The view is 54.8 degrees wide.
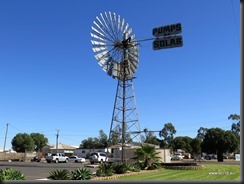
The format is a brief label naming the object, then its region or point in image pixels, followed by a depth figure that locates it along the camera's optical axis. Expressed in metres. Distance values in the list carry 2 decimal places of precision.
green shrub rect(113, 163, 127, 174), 16.93
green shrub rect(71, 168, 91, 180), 13.08
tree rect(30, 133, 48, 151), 100.21
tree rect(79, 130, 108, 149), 96.37
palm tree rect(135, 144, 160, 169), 22.41
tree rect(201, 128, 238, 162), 57.99
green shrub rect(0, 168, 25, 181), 10.80
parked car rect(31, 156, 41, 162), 46.86
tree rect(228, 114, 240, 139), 75.11
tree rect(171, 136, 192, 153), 86.27
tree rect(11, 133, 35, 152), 86.59
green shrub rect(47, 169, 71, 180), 12.66
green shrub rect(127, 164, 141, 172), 18.09
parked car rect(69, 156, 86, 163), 45.63
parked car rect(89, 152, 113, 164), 37.31
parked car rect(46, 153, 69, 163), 42.28
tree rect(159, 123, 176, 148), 90.10
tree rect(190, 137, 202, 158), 77.02
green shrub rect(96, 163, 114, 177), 15.04
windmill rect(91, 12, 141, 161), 31.21
